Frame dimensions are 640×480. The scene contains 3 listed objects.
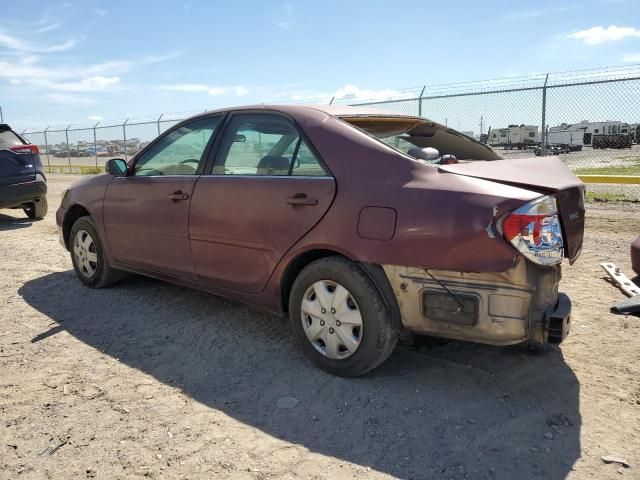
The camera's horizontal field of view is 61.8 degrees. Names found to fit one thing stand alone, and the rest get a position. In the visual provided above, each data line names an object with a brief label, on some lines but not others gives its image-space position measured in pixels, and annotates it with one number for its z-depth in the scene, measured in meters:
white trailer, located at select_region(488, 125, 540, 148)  15.16
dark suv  8.55
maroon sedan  2.64
